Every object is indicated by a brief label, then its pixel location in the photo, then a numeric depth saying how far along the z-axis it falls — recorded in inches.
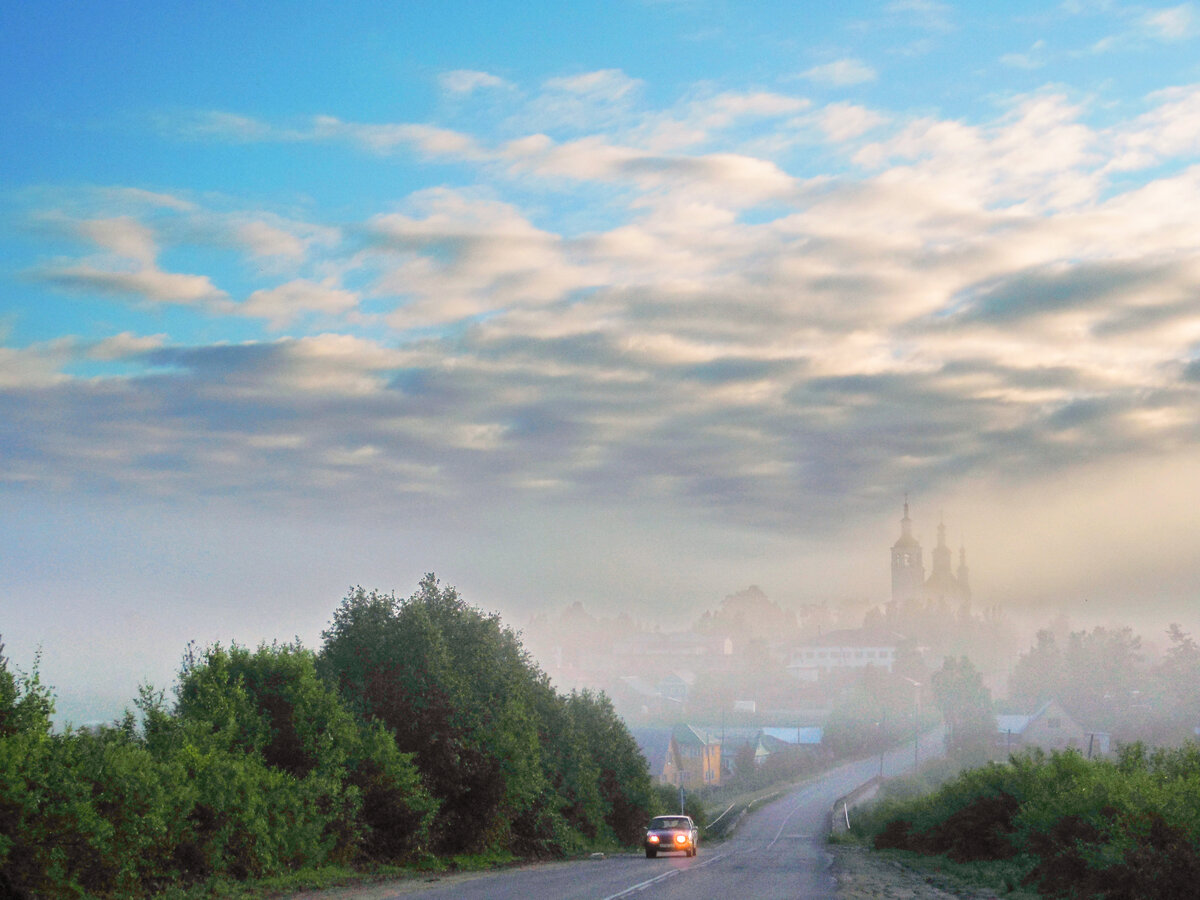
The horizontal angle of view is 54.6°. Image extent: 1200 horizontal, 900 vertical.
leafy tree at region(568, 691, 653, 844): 2522.1
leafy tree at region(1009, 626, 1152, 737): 6560.0
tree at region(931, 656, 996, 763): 5590.6
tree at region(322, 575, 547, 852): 1571.1
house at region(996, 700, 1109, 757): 5516.7
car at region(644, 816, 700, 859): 1696.6
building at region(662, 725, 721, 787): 5078.7
